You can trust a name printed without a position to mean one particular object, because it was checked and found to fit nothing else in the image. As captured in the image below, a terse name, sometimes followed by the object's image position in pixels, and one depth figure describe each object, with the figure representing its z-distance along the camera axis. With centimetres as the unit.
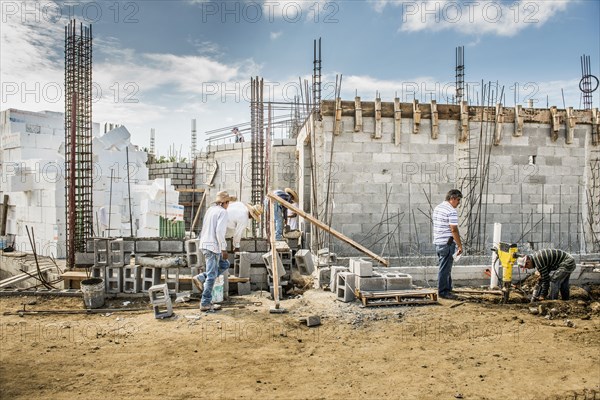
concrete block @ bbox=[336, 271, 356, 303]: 683
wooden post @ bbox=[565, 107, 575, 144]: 1074
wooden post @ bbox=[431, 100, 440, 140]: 1015
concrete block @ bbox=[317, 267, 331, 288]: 788
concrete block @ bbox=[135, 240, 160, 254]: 795
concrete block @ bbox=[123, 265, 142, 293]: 780
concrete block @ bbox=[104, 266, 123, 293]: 781
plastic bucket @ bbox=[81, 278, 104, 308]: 714
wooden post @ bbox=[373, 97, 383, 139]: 991
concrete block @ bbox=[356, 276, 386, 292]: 685
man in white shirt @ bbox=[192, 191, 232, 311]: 660
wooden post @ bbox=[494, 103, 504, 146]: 1041
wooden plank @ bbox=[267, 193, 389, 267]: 784
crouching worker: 684
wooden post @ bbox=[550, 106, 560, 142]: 1068
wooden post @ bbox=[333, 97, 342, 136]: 971
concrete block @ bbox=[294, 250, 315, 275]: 843
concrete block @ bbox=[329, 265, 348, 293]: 745
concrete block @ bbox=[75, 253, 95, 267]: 812
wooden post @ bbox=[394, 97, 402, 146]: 1001
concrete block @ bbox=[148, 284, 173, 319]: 623
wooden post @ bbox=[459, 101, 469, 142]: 1028
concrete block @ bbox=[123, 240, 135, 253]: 792
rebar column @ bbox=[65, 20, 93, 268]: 1048
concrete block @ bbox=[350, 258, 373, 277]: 681
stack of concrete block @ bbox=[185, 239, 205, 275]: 761
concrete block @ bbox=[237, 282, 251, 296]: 768
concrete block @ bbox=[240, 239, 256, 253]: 812
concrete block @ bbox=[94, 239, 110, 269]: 777
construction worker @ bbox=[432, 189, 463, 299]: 713
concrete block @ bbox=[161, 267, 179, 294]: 773
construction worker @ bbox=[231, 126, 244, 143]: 1762
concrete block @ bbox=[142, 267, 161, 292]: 775
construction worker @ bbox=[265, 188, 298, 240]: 1032
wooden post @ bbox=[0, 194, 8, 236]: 1416
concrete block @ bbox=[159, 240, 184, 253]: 795
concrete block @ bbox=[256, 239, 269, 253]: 812
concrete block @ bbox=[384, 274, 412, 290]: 696
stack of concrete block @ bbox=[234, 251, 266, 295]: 770
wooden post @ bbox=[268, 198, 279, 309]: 689
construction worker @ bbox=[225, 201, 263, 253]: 764
